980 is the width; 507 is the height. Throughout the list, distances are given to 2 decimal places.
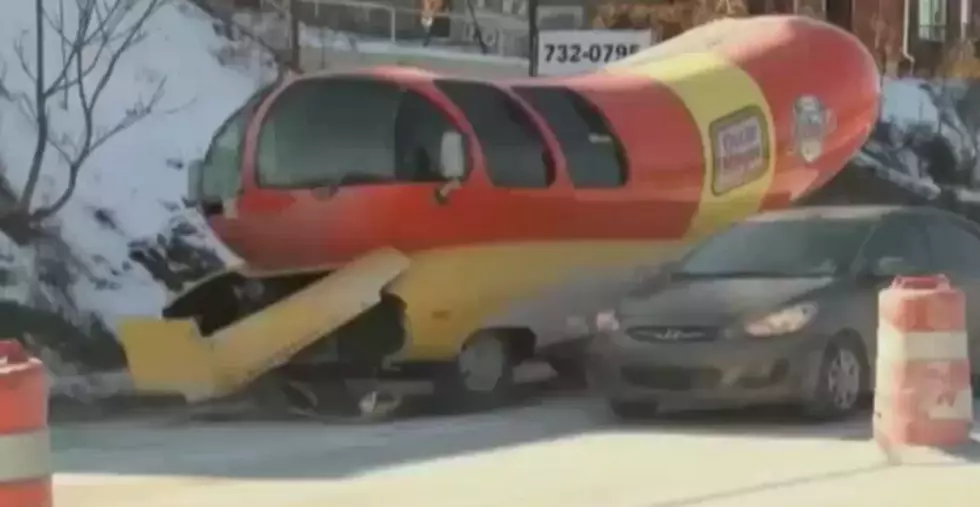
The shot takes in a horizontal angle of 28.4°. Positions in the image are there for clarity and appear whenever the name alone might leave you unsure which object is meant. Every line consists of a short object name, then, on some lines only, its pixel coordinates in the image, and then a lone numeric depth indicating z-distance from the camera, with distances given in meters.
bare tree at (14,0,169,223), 16.55
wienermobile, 13.46
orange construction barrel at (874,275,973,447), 10.12
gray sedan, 12.05
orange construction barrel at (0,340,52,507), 6.80
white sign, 19.14
